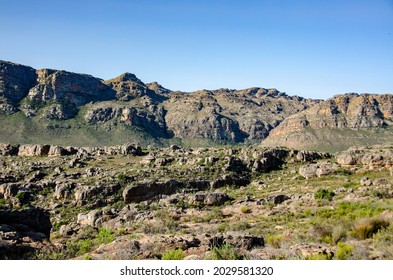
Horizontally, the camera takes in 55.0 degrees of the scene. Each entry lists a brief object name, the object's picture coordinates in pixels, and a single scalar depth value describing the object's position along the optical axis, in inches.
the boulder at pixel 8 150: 2974.9
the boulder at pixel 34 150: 2898.6
